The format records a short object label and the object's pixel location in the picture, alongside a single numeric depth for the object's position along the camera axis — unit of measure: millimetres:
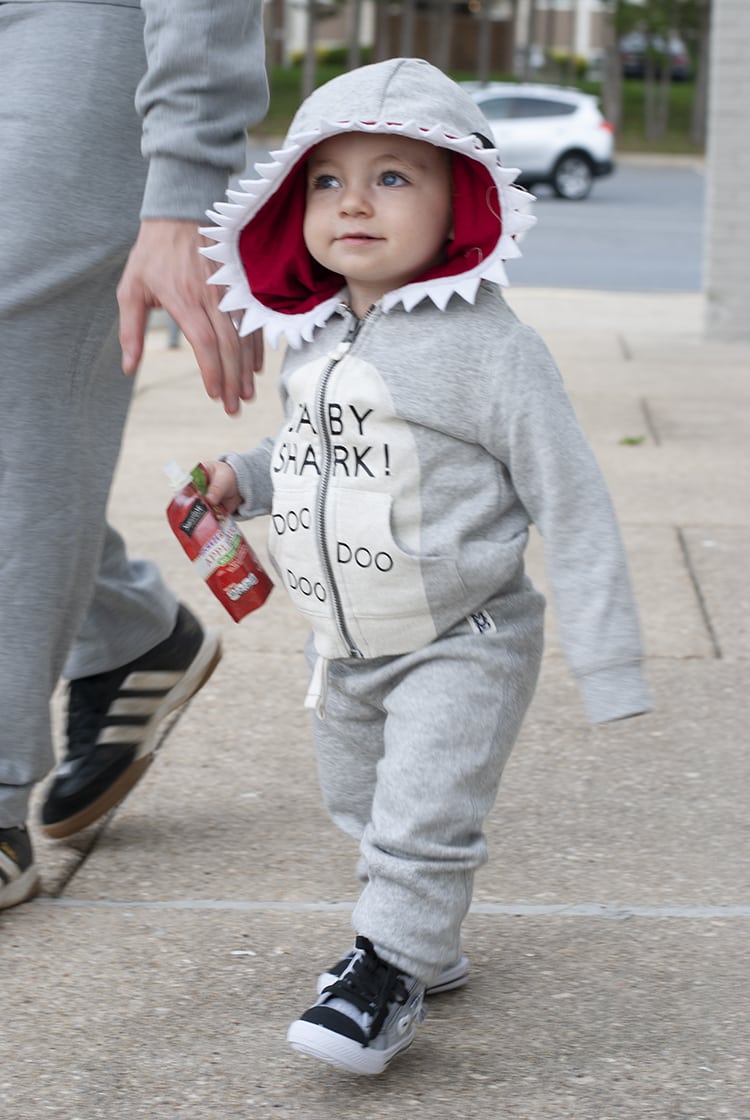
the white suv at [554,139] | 26672
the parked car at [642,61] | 65188
